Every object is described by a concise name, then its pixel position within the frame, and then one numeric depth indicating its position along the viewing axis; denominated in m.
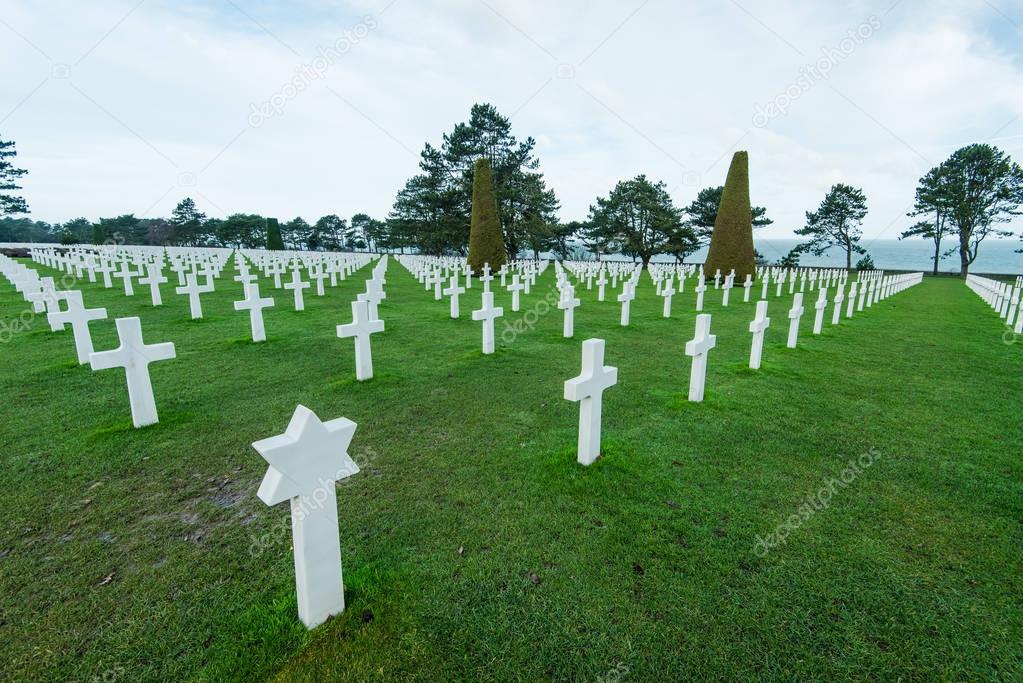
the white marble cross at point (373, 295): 6.98
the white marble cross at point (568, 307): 8.12
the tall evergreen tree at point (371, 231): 51.88
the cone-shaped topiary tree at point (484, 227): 22.80
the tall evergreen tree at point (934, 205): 36.97
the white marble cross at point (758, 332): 6.08
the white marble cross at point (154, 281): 10.73
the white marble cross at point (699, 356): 4.80
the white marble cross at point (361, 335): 5.34
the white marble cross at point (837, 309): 9.85
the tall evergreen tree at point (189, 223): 53.56
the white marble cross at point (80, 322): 5.51
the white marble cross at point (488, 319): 6.73
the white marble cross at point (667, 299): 10.59
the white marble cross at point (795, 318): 7.40
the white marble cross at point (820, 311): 8.96
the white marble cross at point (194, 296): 8.99
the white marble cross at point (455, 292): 9.85
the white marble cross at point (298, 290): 10.05
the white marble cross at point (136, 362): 3.80
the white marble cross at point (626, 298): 9.28
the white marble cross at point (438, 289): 12.90
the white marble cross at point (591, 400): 3.32
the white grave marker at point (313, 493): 1.74
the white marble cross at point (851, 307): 11.13
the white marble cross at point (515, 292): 11.13
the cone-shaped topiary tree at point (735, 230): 21.22
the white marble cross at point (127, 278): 12.07
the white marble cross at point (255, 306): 6.94
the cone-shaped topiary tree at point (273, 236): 38.25
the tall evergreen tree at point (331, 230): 58.03
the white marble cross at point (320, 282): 13.12
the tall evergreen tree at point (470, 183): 34.31
